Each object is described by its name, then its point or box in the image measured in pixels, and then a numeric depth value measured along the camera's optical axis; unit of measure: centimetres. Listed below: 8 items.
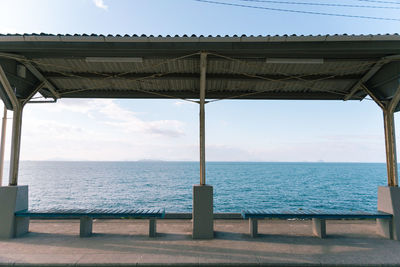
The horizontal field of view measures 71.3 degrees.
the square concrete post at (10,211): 587
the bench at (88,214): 585
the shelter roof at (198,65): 529
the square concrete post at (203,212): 583
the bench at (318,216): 584
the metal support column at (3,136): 693
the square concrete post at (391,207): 588
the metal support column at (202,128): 587
